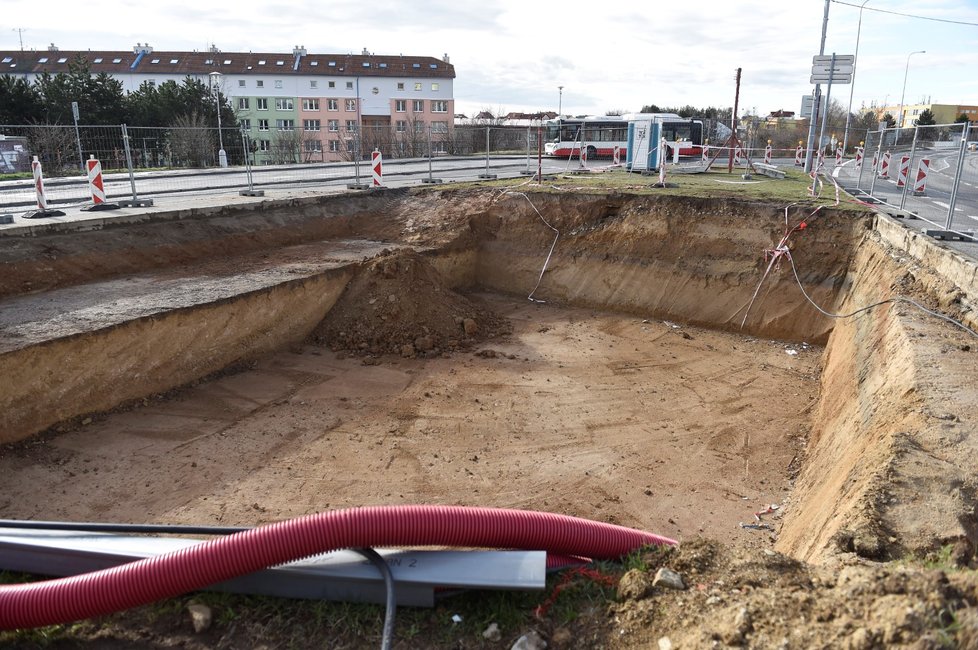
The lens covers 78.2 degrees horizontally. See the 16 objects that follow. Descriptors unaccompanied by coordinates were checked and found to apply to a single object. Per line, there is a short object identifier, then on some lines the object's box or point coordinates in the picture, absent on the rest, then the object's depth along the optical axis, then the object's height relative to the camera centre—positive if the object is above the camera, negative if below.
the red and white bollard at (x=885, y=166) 15.43 +0.32
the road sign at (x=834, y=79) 19.67 +3.18
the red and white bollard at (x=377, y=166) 15.79 +0.24
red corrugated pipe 3.02 -1.91
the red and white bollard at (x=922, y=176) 12.11 +0.05
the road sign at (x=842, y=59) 19.31 +3.71
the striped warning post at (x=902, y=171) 12.47 +0.15
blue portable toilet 20.27 +1.04
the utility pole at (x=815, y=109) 19.61 +2.31
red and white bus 32.19 +2.38
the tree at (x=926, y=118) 44.39 +4.39
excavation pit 5.66 -2.63
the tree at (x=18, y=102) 29.41 +3.44
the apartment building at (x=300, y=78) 53.84 +8.62
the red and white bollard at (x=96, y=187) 11.65 -0.26
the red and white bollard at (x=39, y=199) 10.92 -0.46
